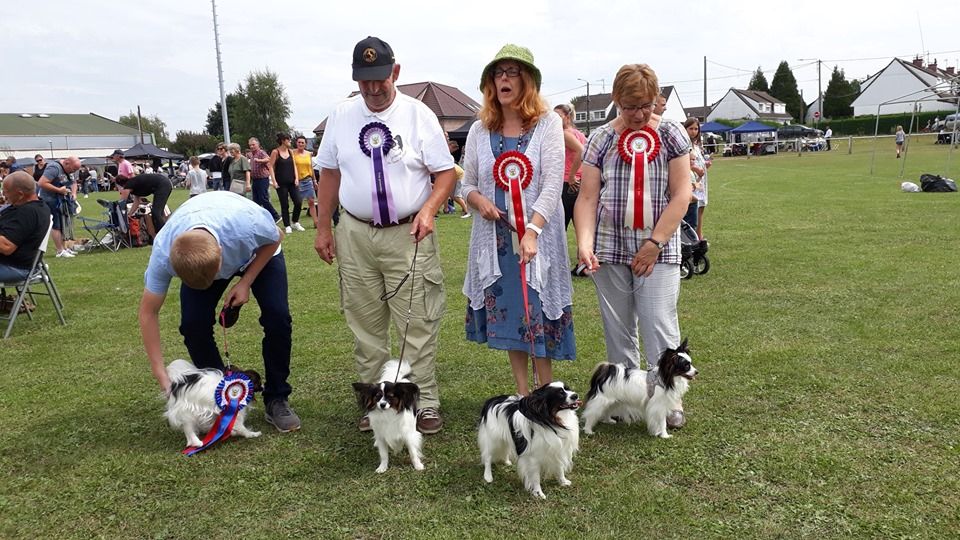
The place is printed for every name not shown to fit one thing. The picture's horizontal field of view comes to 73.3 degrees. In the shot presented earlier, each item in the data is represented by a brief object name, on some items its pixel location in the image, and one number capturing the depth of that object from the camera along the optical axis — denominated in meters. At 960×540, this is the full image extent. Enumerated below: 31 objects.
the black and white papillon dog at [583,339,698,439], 3.35
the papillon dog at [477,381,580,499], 2.77
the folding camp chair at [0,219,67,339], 5.80
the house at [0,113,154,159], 65.56
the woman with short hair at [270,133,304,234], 11.99
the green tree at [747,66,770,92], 82.31
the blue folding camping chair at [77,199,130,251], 11.55
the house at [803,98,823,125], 71.56
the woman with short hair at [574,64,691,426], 3.19
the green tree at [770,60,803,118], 76.69
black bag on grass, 14.03
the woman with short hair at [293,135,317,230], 12.92
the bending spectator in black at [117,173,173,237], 10.84
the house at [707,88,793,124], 71.06
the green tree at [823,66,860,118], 68.25
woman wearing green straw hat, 3.21
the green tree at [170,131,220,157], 67.59
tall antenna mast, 31.45
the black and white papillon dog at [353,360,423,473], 3.09
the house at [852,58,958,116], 61.28
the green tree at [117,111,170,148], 82.72
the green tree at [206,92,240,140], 75.94
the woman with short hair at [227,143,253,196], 12.60
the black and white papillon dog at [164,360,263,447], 3.52
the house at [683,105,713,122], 84.02
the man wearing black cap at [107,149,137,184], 14.84
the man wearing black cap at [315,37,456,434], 3.32
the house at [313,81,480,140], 32.28
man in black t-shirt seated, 5.72
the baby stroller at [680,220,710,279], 6.84
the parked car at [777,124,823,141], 45.00
